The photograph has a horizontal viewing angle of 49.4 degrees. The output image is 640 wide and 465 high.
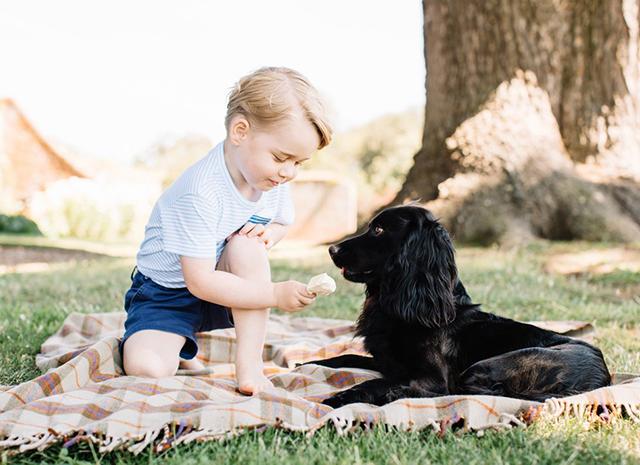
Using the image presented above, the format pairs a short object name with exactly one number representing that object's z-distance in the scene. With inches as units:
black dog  103.6
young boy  109.3
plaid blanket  83.0
